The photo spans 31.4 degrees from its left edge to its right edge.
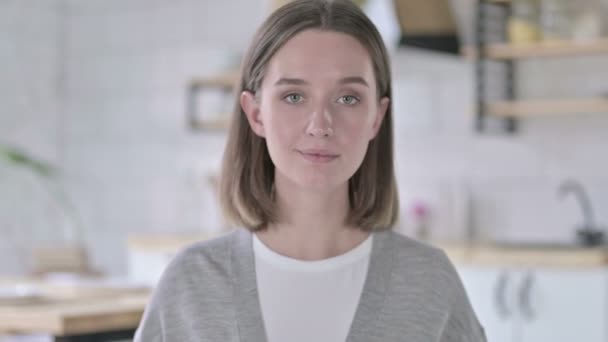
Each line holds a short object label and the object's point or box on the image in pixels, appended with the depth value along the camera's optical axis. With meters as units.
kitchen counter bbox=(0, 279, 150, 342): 2.53
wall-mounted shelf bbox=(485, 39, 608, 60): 4.34
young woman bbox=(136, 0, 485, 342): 1.52
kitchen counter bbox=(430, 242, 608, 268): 3.94
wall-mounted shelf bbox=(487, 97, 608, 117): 4.32
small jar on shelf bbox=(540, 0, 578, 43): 4.52
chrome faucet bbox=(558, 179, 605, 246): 4.52
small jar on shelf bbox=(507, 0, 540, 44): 4.53
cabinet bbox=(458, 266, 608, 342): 3.92
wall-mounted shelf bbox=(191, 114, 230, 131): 5.51
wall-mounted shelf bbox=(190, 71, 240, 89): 5.36
